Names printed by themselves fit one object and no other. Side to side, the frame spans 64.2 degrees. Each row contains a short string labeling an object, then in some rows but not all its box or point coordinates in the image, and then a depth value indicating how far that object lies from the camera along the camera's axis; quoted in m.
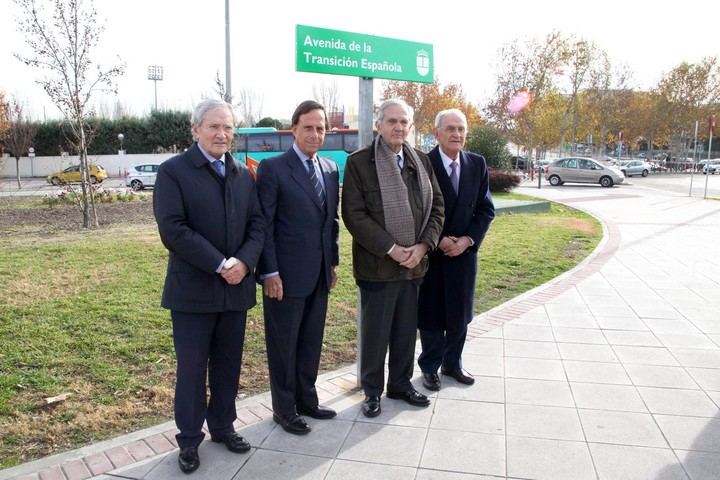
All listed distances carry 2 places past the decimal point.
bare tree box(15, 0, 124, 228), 11.21
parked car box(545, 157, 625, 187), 28.86
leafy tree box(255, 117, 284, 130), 53.93
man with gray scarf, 3.47
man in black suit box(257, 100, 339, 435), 3.26
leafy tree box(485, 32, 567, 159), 38.91
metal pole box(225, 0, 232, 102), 18.39
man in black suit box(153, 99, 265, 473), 2.84
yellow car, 33.45
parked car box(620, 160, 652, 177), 42.03
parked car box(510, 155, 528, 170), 46.71
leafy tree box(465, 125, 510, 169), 23.12
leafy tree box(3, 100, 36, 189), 37.19
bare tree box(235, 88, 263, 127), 54.48
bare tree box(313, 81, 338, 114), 56.60
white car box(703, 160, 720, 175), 50.53
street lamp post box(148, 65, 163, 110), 66.38
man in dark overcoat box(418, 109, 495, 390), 3.93
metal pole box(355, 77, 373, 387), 3.95
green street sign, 3.65
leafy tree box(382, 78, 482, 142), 41.78
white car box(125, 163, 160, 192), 31.16
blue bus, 29.51
